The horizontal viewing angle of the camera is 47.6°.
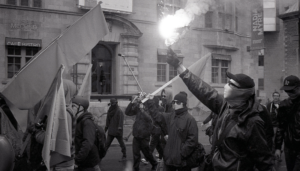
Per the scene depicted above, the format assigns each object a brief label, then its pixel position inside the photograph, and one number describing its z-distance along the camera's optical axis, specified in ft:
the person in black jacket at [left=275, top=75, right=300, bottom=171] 17.13
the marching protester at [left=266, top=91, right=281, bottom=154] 31.89
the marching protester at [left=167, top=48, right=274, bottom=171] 9.52
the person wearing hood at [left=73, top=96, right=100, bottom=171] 15.84
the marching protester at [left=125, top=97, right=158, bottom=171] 27.35
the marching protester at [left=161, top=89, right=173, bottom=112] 35.07
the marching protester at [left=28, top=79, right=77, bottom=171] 15.37
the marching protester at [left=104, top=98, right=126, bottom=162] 32.42
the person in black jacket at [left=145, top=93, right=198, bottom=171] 17.42
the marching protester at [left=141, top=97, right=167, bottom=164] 28.85
